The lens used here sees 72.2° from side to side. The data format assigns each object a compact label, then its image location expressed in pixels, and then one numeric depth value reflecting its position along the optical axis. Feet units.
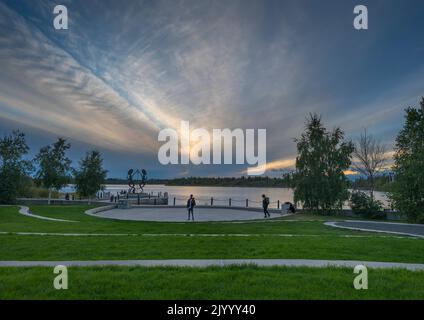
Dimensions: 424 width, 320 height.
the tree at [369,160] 121.70
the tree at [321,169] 84.23
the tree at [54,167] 105.40
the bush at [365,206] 78.02
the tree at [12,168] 98.07
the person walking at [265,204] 75.06
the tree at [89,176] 107.86
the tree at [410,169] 65.00
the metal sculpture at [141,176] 163.19
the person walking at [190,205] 67.97
